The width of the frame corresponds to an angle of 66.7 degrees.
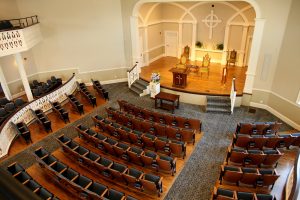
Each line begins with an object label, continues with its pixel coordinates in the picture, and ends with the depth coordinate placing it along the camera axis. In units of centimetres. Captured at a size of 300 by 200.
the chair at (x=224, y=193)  587
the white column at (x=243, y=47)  1405
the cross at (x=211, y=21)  1473
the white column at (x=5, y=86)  1192
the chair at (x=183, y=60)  1453
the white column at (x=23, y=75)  1101
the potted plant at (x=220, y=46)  1515
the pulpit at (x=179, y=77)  1203
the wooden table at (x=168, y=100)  1113
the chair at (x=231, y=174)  652
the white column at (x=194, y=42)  1560
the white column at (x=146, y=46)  1521
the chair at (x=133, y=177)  654
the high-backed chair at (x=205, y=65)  1323
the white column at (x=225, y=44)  1463
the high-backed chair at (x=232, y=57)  1458
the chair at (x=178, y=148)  782
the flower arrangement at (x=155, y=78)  1228
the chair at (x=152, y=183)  636
